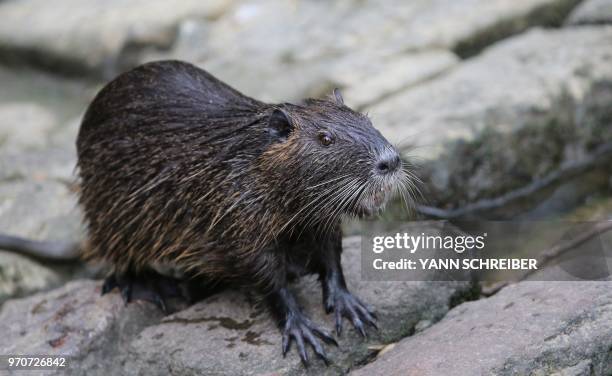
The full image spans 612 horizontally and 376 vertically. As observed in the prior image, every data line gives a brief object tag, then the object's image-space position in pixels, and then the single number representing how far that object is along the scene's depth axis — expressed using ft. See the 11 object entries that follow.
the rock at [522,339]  11.44
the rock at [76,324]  14.15
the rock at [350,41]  22.11
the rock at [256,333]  13.11
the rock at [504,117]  18.76
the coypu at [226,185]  12.51
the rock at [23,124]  23.29
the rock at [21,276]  16.89
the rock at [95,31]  27.14
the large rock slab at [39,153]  18.56
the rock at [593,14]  22.67
